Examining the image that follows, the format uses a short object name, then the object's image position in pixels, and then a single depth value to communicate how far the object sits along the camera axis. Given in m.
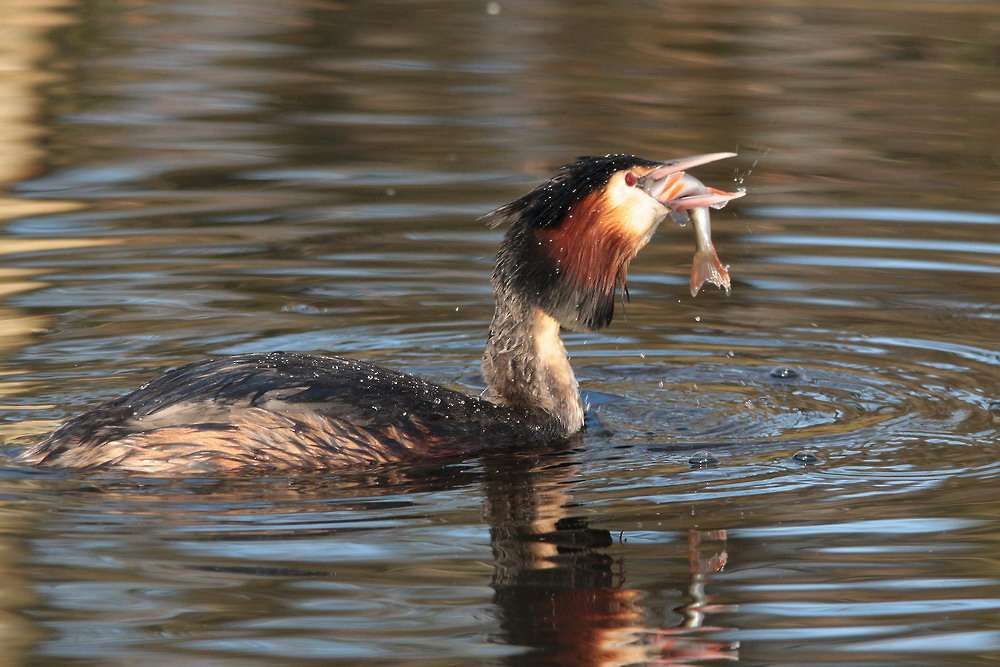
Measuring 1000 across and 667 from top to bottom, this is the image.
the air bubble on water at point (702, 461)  13.16
